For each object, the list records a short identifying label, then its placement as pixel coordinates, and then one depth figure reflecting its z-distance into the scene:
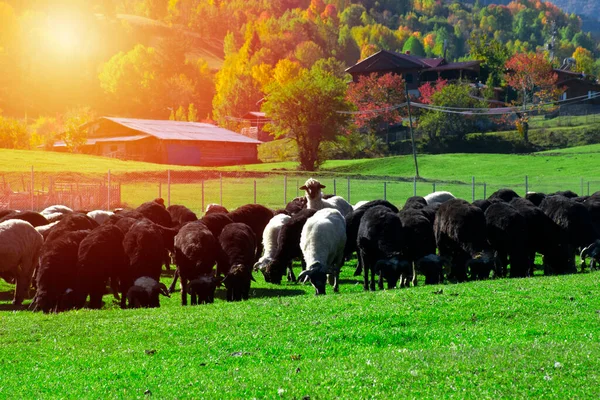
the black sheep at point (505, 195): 27.34
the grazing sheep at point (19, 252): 16.95
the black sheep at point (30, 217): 20.81
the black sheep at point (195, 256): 16.17
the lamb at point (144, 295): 15.05
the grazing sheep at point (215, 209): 25.17
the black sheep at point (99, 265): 15.21
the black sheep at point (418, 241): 17.64
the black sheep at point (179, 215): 23.02
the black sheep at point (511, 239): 18.69
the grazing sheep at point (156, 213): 22.03
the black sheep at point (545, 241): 19.73
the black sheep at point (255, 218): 22.42
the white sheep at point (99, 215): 22.95
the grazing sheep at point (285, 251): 18.91
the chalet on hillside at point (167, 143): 79.75
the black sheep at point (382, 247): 16.92
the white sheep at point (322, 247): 16.59
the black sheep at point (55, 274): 14.87
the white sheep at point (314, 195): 24.03
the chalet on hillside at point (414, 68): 104.97
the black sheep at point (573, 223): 20.59
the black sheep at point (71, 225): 17.39
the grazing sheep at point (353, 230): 21.08
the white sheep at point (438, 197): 28.66
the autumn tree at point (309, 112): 76.75
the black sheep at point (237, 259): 16.11
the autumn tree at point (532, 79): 101.88
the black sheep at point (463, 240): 17.83
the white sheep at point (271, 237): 19.70
